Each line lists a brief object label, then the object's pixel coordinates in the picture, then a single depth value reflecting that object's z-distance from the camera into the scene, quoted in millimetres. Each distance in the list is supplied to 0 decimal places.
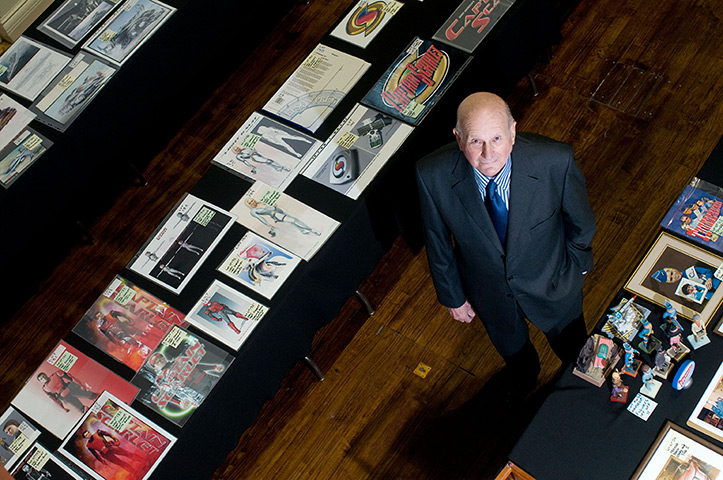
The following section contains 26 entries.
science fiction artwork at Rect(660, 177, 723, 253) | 3148
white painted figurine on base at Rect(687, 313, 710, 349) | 2908
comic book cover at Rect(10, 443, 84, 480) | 3447
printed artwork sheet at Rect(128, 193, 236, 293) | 3793
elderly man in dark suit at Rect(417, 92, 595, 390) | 2607
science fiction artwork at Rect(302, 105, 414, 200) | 3898
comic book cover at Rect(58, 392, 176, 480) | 3389
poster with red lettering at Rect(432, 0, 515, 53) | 4270
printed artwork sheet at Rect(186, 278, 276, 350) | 3594
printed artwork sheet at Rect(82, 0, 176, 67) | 4816
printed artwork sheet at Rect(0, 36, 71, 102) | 4777
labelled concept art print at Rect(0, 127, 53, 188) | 4527
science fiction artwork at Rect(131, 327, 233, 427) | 3486
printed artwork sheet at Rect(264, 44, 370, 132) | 4156
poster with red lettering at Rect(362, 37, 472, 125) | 4090
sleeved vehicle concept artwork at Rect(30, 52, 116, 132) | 4652
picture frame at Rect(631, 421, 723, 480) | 2699
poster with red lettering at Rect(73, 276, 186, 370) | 3670
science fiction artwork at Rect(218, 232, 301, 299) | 3691
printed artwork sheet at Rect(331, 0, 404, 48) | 4402
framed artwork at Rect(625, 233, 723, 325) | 3002
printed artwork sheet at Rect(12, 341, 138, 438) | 3576
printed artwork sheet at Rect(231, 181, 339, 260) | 3760
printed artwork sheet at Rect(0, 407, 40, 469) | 3529
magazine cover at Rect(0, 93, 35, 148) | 4645
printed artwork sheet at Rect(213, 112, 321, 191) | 3996
